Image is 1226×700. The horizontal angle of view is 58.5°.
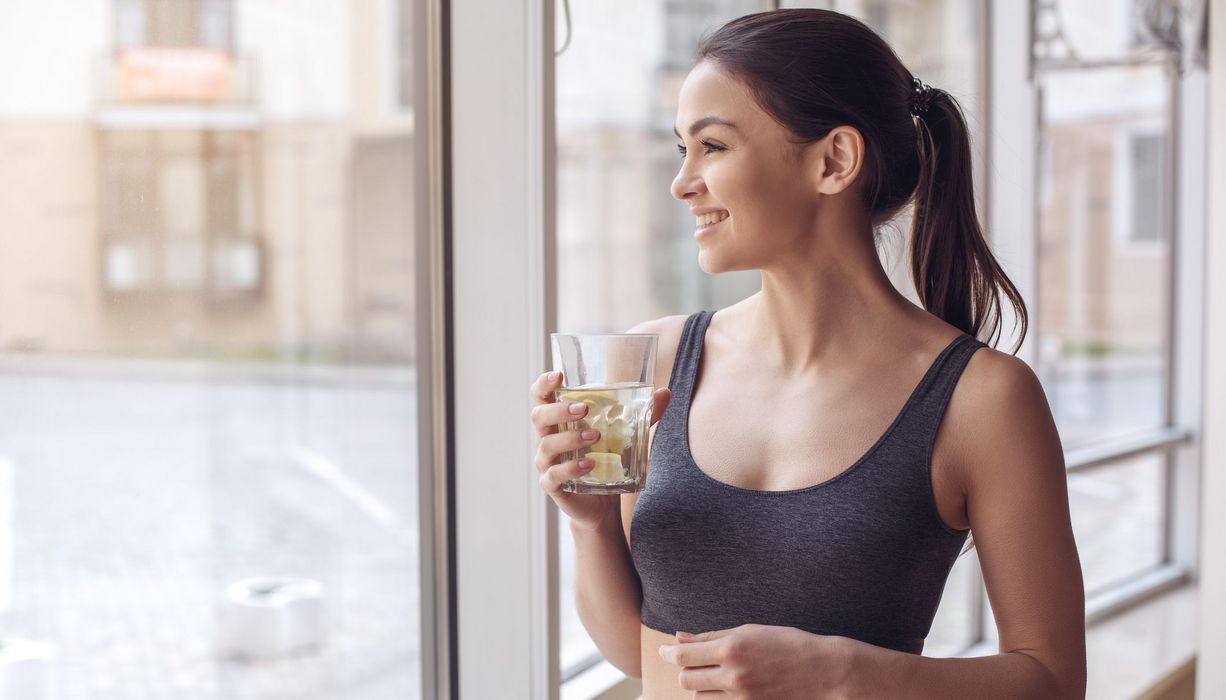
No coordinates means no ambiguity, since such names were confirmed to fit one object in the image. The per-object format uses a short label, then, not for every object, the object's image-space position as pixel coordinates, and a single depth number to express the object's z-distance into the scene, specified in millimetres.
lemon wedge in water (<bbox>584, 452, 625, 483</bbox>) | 1083
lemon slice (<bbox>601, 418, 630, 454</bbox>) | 1084
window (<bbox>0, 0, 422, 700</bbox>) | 1142
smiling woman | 1113
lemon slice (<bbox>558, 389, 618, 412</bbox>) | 1078
